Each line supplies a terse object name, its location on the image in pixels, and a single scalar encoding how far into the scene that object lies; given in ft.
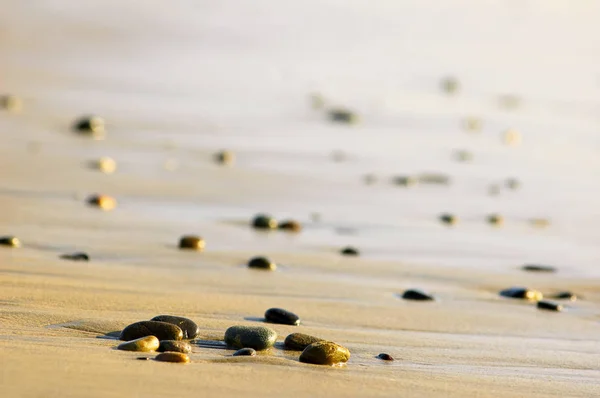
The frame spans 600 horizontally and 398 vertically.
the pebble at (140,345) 19.35
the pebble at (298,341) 20.90
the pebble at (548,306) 28.17
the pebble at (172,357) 18.61
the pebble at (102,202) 36.83
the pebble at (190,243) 31.73
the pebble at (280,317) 23.56
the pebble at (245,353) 19.85
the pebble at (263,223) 36.35
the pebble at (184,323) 21.09
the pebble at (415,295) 27.94
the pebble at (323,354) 19.85
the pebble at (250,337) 20.56
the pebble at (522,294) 29.25
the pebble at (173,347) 19.54
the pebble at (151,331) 20.21
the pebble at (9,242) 29.01
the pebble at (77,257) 28.40
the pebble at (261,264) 30.07
